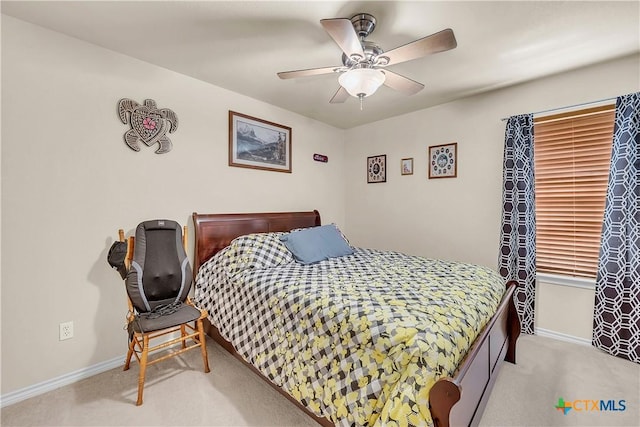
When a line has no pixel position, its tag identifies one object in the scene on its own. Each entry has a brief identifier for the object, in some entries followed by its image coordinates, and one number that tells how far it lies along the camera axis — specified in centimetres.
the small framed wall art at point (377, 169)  375
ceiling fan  144
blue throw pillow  253
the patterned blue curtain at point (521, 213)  261
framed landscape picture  288
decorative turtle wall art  219
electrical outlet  195
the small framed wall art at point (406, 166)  349
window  240
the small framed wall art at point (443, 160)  313
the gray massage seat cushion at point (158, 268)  197
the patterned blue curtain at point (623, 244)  214
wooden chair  177
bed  110
